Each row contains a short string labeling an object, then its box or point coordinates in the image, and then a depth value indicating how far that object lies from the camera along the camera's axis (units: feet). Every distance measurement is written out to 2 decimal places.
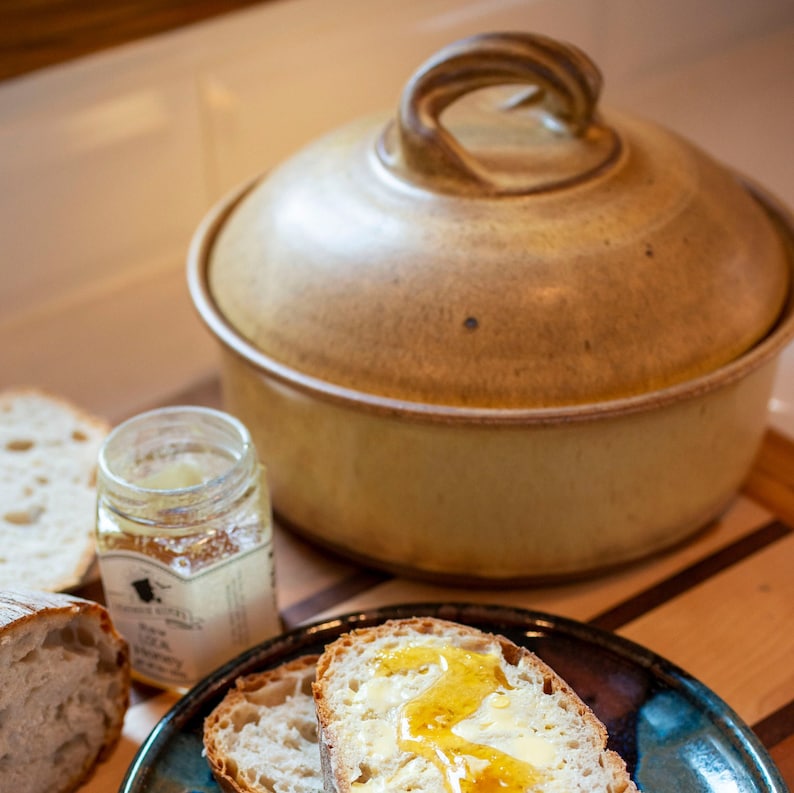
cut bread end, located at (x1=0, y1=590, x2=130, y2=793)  2.40
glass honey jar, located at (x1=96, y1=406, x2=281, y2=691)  2.64
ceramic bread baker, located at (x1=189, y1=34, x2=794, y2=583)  2.74
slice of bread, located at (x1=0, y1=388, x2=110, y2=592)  3.06
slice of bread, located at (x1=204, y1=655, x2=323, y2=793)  2.42
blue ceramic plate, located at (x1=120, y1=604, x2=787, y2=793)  2.46
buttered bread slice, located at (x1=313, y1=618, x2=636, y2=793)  2.23
